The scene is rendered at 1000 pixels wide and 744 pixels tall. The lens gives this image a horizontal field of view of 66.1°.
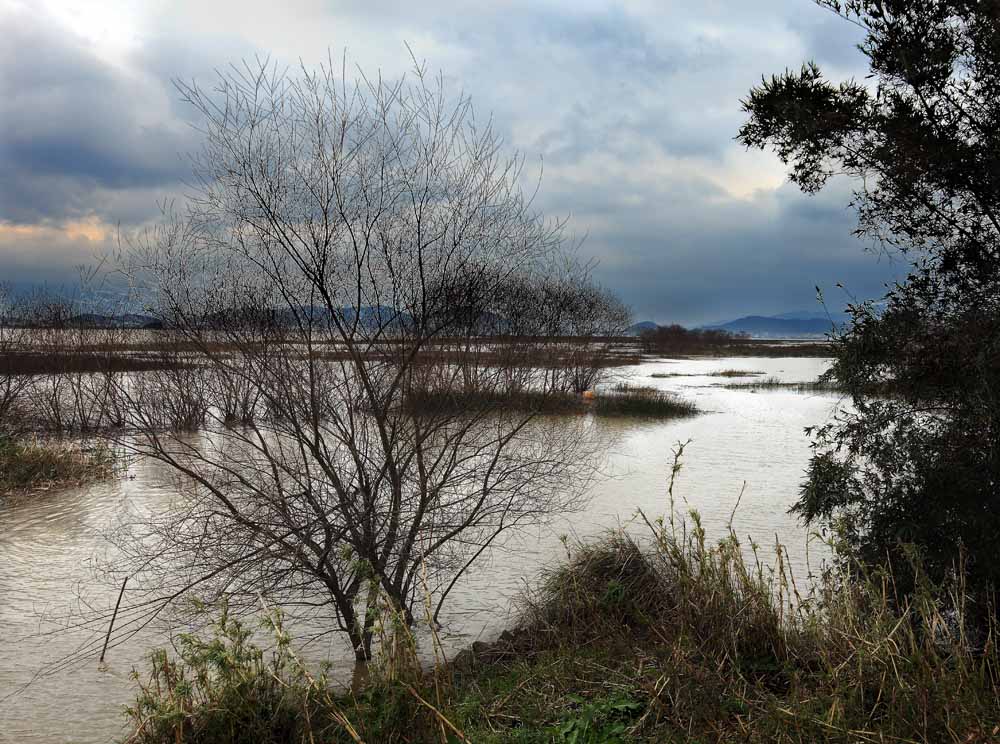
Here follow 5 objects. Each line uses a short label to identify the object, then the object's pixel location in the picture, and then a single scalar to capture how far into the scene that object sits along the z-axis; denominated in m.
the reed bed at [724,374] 42.44
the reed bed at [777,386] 32.16
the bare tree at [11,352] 14.40
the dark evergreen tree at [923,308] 5.91
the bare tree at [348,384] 5.64
